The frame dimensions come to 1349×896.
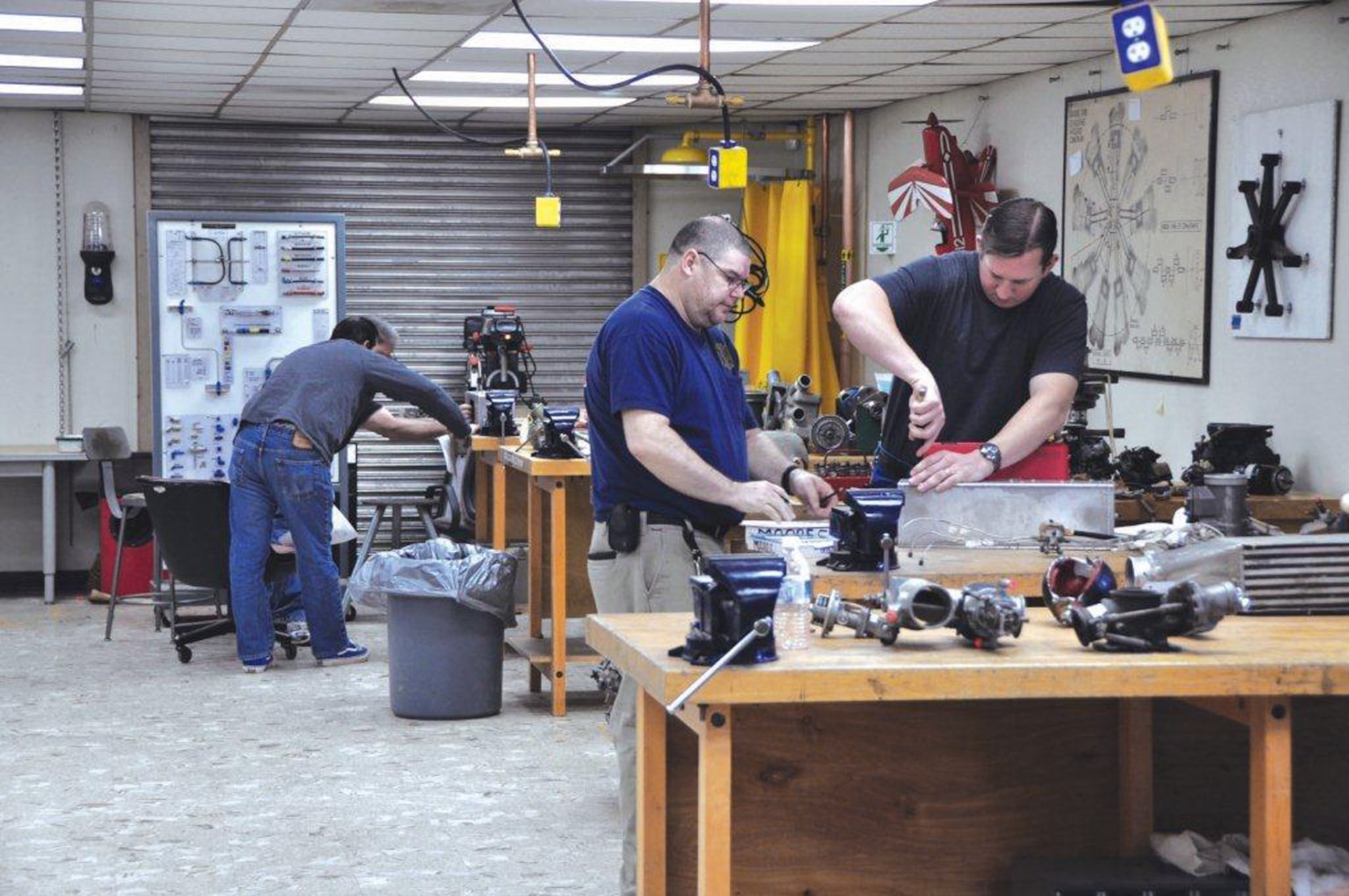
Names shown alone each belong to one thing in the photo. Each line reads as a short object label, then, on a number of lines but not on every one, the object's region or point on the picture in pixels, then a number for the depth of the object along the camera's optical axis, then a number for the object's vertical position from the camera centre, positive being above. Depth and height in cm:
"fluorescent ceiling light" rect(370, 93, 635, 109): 955 +128
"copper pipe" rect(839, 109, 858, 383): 1007 +79
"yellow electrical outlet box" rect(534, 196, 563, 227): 826 +59
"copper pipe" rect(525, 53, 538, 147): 750 +100
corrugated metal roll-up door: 1080 +69
